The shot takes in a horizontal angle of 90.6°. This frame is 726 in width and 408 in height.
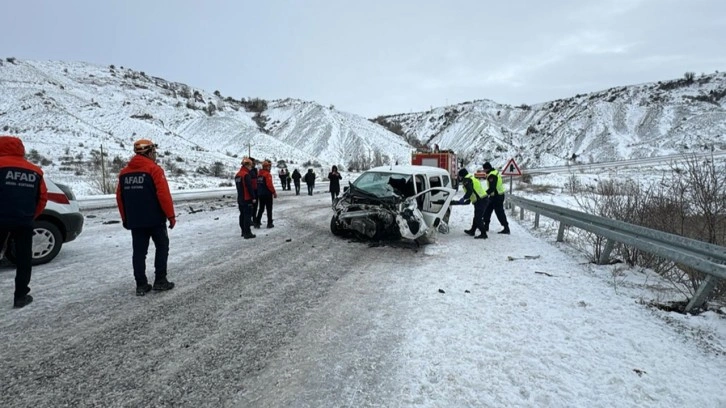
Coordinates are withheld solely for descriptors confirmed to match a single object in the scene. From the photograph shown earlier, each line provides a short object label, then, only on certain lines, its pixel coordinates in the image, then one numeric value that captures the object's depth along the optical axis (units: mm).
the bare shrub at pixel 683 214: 5086
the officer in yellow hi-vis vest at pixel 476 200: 8438
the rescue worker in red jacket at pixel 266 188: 8875
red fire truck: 23172
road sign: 13594
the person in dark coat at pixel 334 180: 15867
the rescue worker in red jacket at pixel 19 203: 3703
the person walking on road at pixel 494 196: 8594
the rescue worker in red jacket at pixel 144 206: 4207
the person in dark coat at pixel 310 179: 20000
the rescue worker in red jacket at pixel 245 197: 7977
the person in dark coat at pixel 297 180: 21125
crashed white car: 7305
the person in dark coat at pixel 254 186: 8262
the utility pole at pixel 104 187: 19766
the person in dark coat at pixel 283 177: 24047
